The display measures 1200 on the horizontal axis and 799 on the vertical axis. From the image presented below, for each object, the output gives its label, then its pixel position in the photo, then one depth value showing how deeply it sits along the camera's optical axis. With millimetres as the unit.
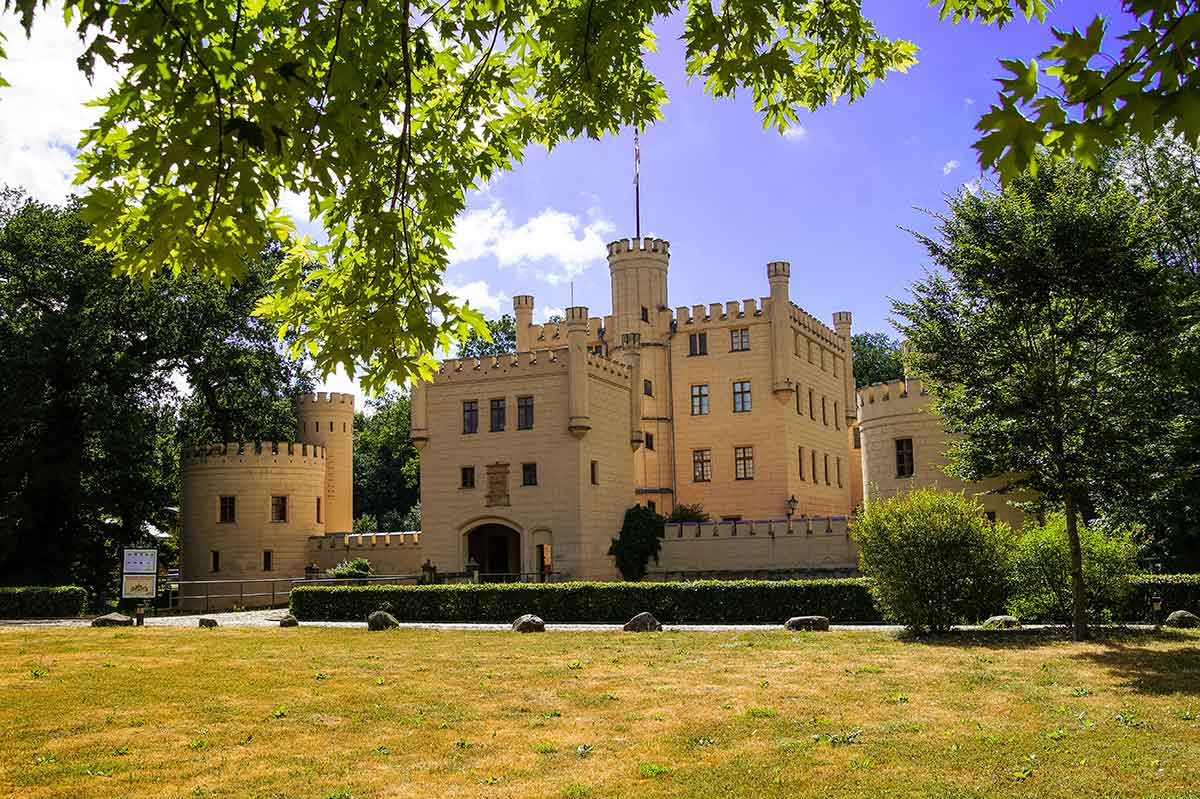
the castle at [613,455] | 37312
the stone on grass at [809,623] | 22219
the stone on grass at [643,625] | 22531
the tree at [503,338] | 68938
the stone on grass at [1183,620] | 21109
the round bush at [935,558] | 20000
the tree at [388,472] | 67000
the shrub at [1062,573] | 20750
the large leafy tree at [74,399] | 34969
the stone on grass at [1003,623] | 21125
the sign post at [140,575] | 26125
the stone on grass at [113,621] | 25281
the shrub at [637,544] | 38062
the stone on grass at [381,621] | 24297
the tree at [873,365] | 69688
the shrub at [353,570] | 38419
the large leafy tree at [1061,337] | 19250
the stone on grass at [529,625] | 22969
